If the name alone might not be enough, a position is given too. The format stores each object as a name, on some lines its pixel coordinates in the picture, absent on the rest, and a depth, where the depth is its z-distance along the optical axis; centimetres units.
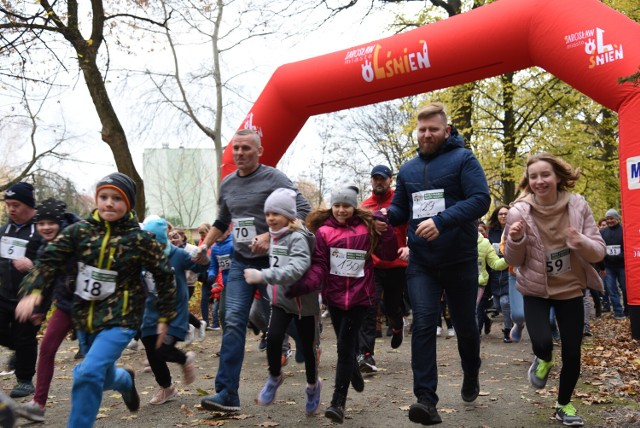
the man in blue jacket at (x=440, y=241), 487
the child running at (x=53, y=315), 509
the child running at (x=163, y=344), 591
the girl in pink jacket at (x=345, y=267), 518
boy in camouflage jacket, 423
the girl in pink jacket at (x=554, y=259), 501
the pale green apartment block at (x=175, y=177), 4981
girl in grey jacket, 516
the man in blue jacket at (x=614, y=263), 1457
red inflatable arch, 745
